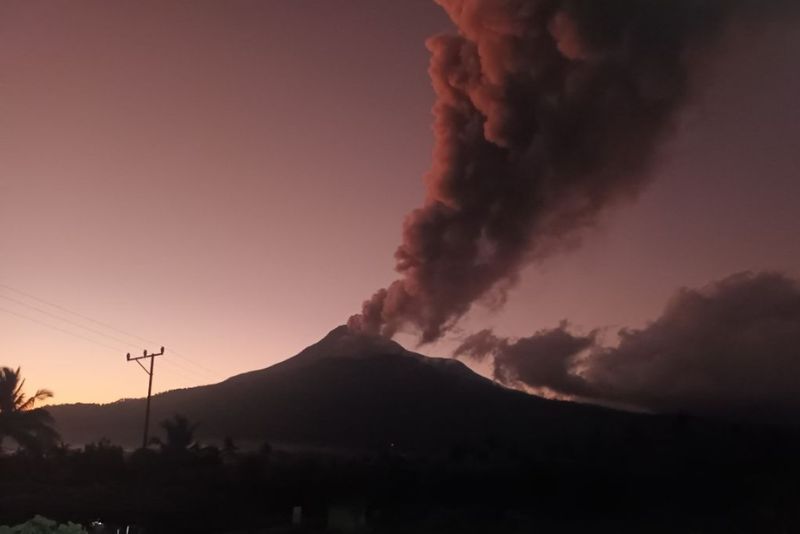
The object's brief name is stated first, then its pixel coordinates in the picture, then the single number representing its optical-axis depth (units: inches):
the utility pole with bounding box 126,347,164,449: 2234.9
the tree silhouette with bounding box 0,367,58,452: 2191.2
